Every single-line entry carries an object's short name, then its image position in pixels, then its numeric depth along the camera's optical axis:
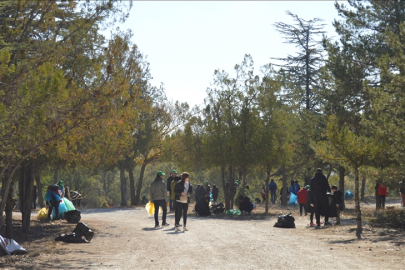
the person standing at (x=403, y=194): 27.63
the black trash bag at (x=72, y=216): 20.11
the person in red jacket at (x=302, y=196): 25.30
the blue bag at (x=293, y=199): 33.56
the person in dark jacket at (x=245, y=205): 26.00
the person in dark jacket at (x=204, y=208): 25.03
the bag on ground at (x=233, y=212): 25.42
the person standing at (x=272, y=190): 36.72
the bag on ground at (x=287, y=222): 18.44
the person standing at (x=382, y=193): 27.41
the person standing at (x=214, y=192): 35.37
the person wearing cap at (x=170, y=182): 20.23
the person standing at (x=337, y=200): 18.42
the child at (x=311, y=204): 18.83
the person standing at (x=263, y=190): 38.65
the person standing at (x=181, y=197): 16.30
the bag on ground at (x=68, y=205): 21.89
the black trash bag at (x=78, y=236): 14.41
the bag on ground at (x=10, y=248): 11.23
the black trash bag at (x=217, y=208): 25.91
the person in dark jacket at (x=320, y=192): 17.73
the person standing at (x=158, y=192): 17.64
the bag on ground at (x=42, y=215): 21.92
